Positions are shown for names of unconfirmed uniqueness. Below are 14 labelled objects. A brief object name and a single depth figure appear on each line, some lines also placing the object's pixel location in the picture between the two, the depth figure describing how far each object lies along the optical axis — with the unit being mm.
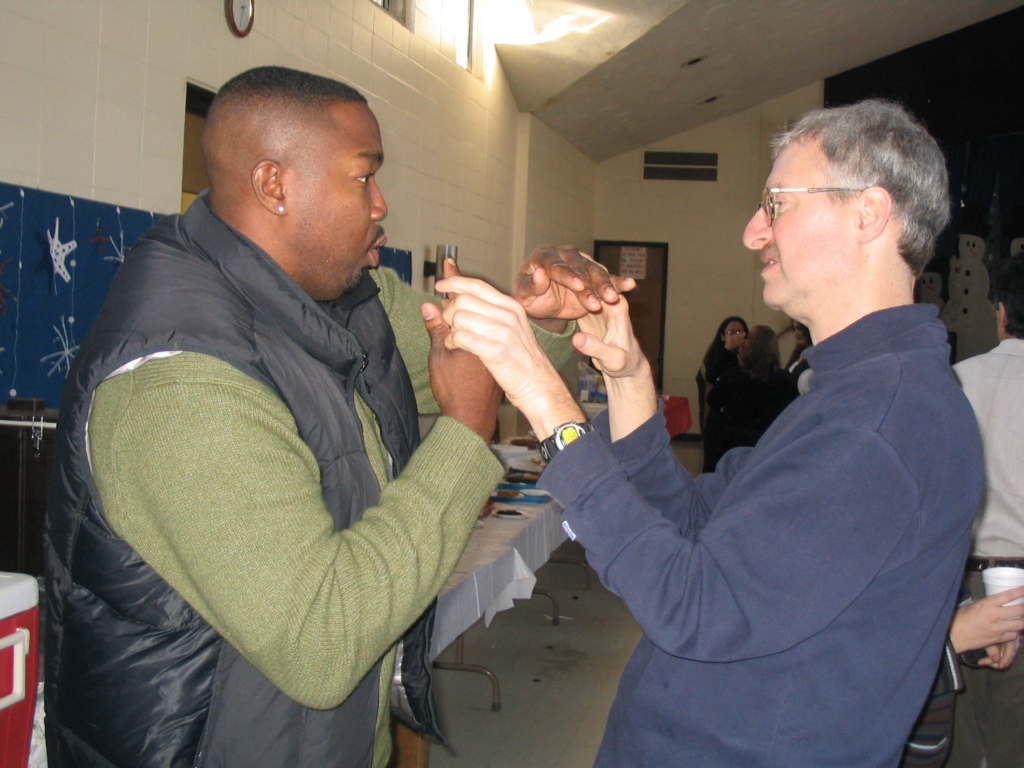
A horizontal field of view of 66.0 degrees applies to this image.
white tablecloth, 2357
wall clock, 3582
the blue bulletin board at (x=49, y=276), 2680
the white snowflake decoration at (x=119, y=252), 3084
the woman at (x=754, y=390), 4961
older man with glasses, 877
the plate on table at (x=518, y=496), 3463
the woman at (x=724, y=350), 6320
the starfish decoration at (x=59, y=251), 2830
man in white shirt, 2064
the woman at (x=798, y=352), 4949
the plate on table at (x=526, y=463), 4047
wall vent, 10773
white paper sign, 10981
